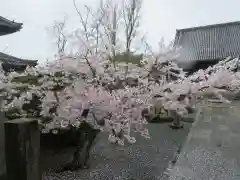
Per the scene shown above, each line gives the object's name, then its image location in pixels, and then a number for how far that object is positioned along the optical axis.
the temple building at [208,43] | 10.27
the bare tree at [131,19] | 10.29
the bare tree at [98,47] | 2.45
